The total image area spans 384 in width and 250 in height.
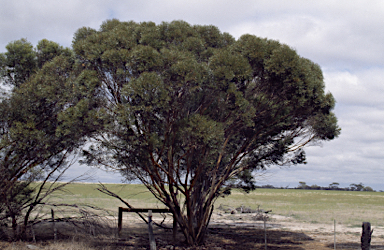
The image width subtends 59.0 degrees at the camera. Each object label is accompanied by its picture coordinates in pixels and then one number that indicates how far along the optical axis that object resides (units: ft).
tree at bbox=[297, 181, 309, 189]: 620.12
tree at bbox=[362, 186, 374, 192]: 601.21
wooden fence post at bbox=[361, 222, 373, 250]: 37.37
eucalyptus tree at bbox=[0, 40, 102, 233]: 38.99
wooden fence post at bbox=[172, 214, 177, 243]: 51.34
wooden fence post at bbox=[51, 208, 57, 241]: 47.26
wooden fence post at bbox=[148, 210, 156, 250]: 42.66
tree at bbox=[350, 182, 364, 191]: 601.21
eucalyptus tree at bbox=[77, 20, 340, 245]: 38.50
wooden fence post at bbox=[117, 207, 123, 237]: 52.66
